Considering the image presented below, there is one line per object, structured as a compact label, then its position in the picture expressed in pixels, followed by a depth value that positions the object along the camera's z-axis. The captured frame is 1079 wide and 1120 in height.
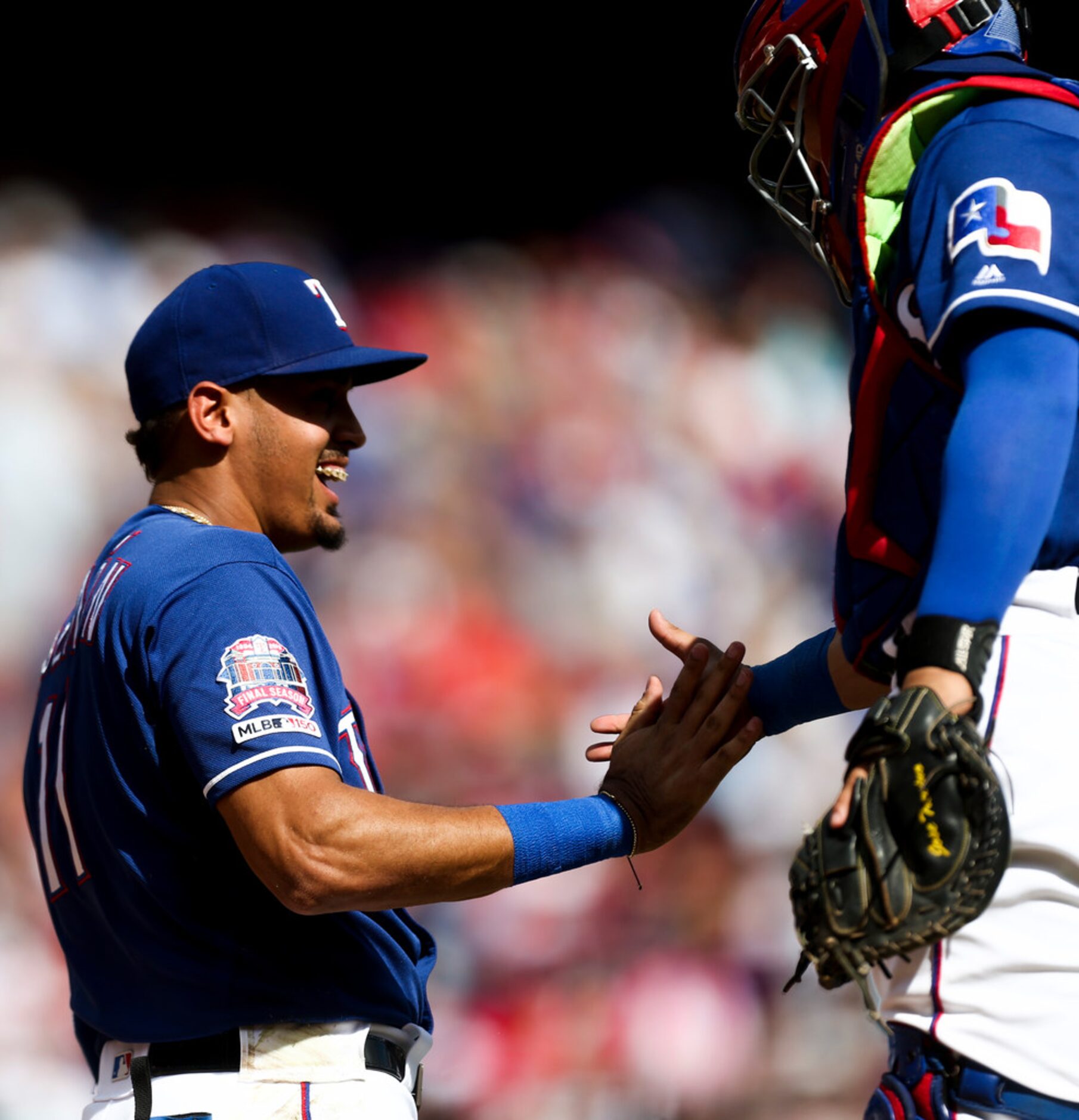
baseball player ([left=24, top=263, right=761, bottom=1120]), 16.65
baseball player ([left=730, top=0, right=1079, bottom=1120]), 16.27
